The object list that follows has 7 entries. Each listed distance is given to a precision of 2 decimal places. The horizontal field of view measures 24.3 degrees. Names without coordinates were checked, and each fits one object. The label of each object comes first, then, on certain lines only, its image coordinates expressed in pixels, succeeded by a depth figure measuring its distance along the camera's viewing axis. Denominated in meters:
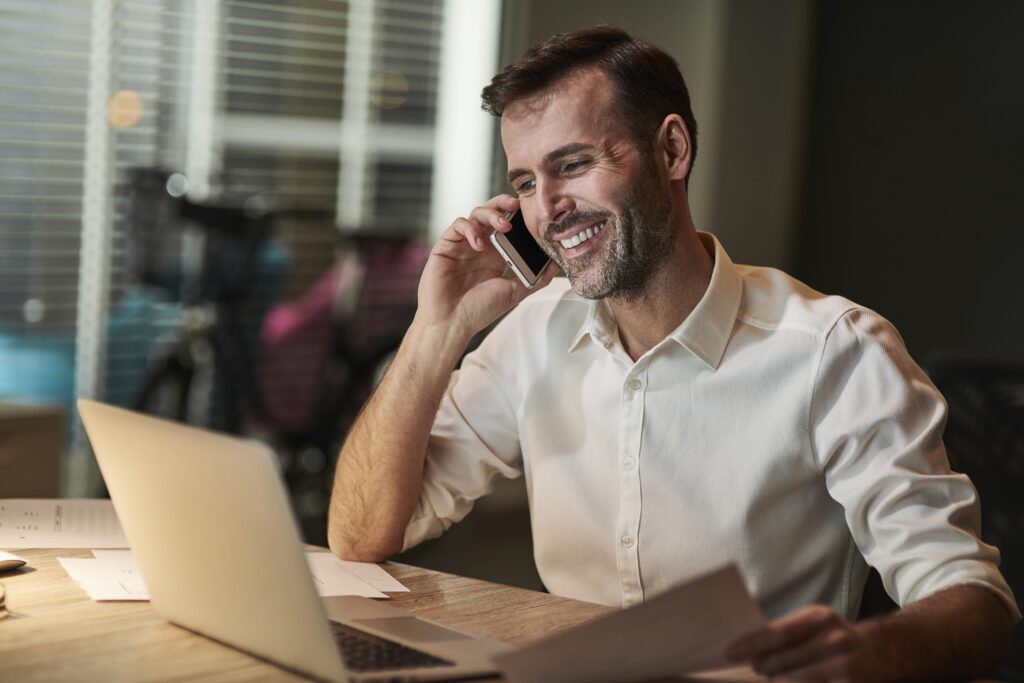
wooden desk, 2.17
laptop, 2.11
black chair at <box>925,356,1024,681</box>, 2.72
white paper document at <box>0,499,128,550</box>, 2.57
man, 2.48
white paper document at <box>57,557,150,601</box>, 2.38
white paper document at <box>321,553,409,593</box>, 2.46
